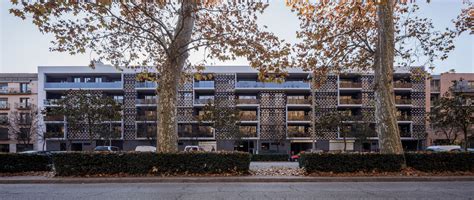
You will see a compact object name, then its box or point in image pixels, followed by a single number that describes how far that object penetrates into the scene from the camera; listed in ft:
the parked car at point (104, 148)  99.32
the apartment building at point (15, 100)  150.61
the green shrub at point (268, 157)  119.03
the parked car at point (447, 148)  95.74
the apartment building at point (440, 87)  154.10
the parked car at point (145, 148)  97.81
